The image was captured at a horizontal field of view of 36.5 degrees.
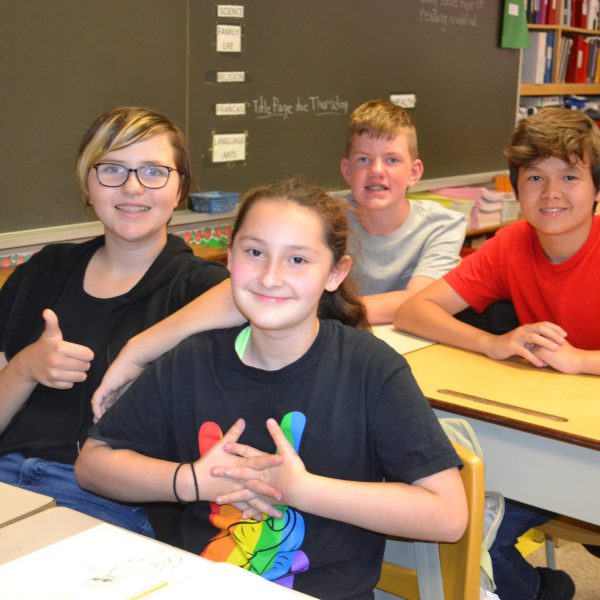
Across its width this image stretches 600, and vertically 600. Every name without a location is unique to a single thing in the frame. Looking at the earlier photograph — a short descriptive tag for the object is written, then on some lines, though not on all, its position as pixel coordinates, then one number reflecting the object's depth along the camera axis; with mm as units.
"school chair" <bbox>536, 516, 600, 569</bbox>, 2151
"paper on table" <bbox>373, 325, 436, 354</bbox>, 2295
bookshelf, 6096
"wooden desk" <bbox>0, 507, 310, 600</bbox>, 1078
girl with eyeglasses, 1789
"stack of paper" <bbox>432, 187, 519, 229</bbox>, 4875
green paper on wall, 5684
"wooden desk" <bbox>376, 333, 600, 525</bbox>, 1736
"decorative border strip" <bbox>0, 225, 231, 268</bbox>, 3830
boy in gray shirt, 2785
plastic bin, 3822
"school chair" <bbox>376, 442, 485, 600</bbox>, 1417
